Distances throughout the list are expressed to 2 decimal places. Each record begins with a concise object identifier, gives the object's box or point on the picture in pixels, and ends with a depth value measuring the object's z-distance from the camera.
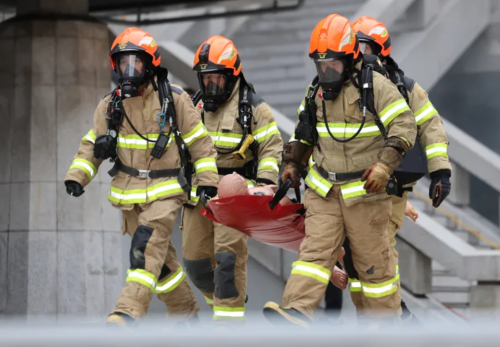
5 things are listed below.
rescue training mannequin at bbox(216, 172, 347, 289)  12.71
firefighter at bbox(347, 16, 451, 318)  12.87
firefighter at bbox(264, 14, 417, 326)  11.69
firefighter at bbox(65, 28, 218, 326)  13.05
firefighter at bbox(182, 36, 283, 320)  14.84
